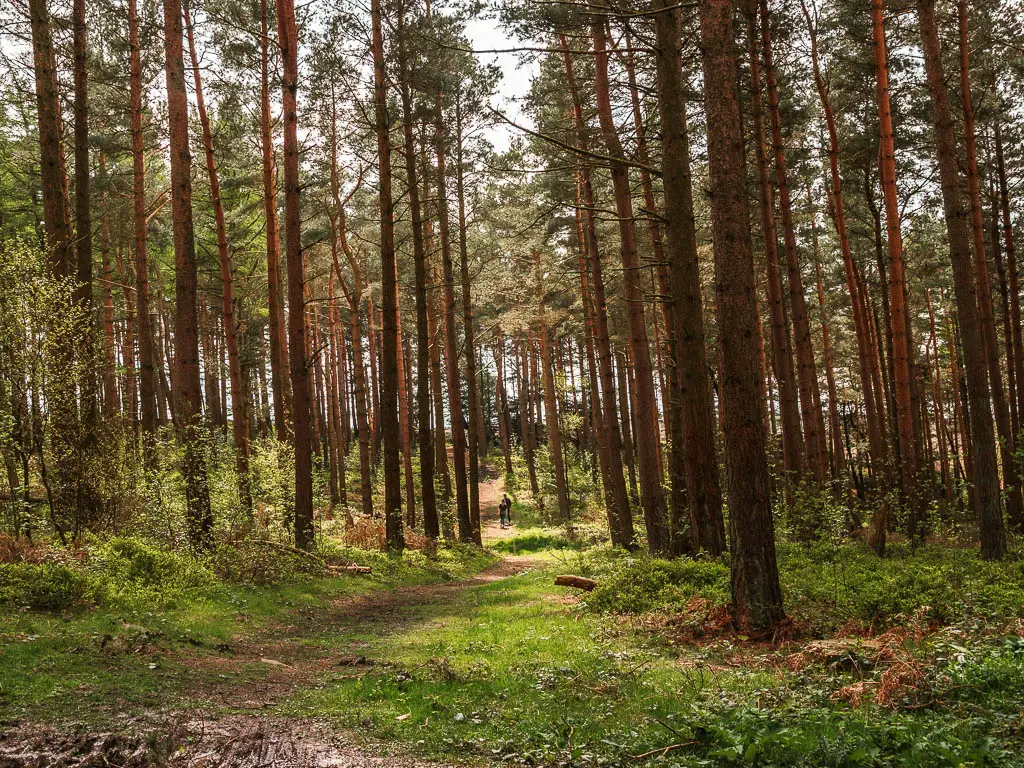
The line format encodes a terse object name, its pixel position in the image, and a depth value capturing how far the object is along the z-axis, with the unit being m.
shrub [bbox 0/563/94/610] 8.14
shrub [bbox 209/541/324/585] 12.26
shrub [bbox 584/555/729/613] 9.39
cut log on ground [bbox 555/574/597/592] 12.39
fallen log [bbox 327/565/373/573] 14.67
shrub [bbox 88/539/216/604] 9.16
